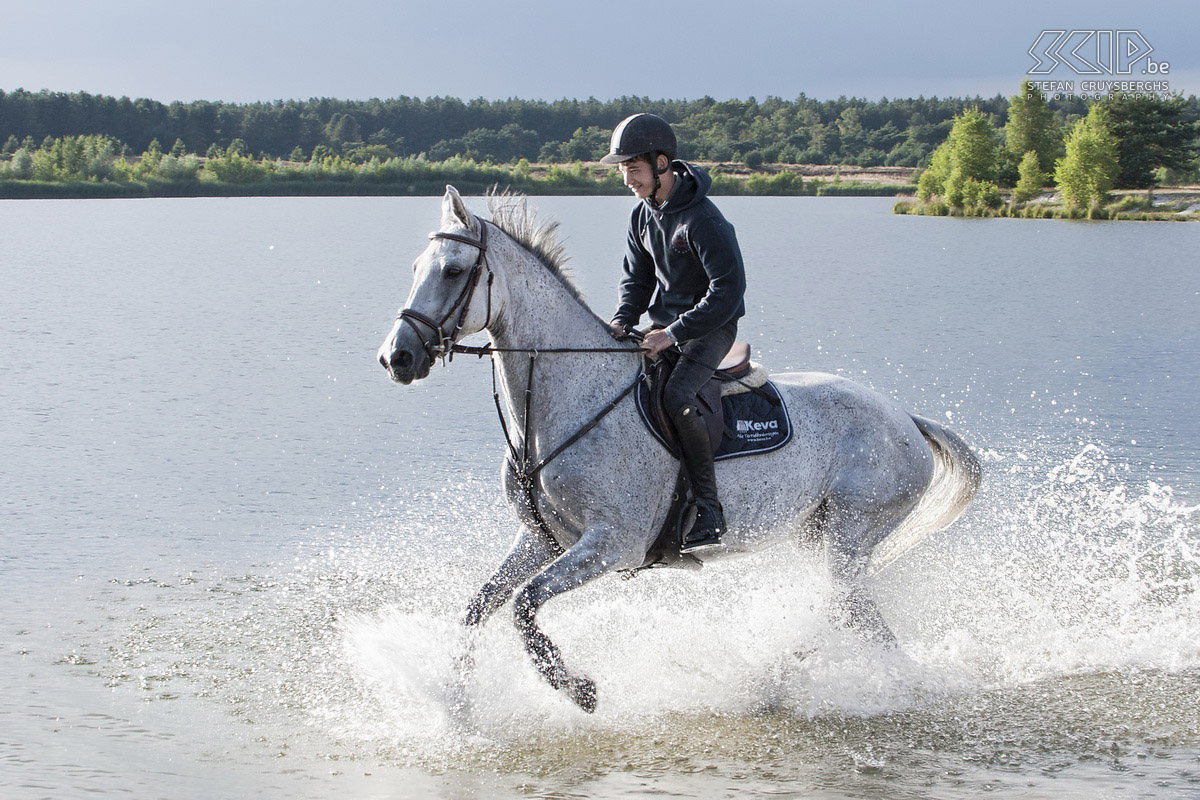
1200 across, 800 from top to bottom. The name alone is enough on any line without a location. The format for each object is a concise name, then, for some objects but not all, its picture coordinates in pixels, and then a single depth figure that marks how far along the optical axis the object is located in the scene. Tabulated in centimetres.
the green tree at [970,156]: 8638
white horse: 547
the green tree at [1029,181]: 8225
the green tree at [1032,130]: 9425
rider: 586
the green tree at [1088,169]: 7325
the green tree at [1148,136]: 8044
